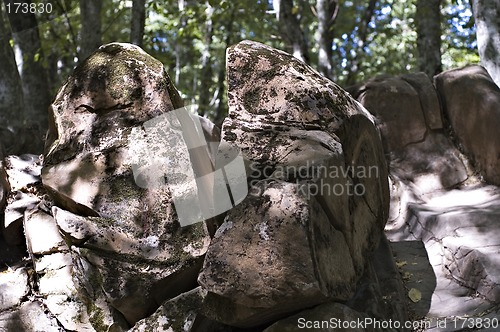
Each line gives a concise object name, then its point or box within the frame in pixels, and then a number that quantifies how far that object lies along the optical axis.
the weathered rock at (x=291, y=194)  3.86
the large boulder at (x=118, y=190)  4.61
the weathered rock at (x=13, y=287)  4.98
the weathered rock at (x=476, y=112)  7.00
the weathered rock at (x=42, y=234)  5.14
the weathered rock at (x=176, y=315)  4.30
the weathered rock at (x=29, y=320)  4.79
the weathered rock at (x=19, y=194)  5.51
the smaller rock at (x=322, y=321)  3.86
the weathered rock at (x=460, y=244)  5.03
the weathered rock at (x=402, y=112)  7.68
